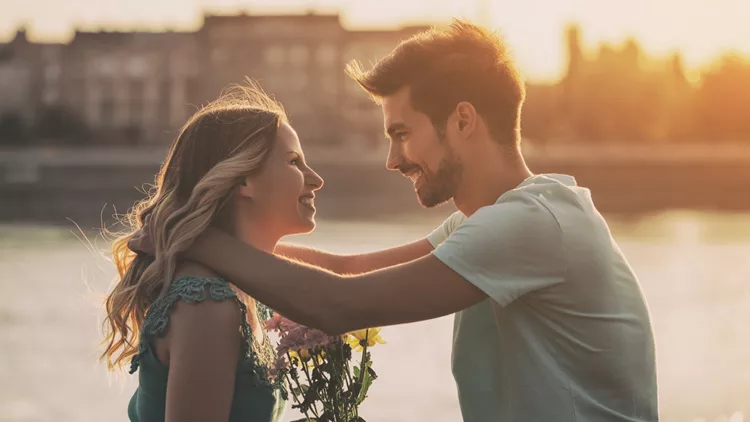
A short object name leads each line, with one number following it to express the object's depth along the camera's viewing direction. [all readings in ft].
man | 7.26
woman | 7.14
